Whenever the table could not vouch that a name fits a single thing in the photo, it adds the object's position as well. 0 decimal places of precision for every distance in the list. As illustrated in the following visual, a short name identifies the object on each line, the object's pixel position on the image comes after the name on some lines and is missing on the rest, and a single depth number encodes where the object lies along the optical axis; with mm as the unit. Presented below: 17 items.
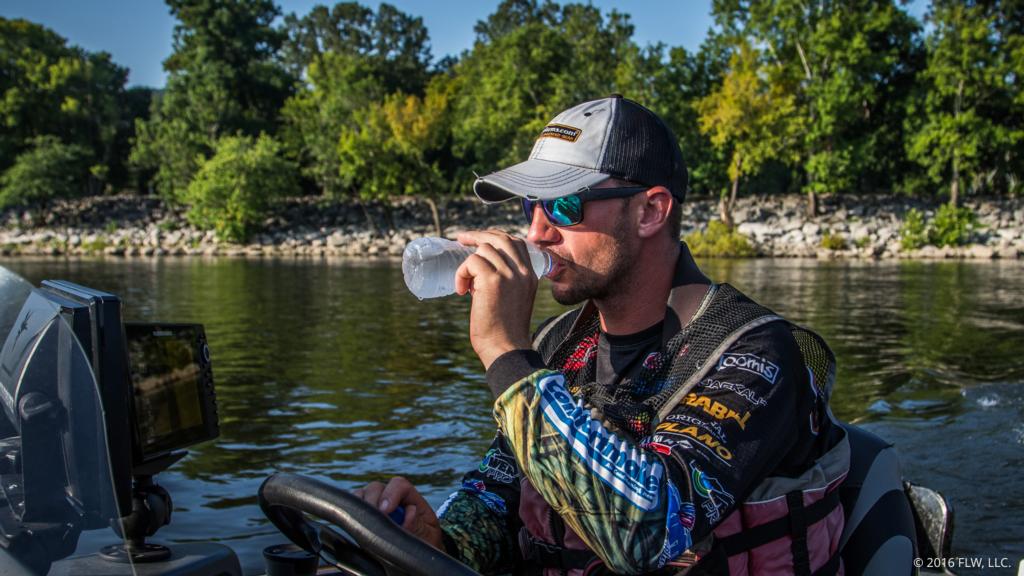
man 1827
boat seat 2426
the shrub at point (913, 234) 36438
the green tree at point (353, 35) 76188
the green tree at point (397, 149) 46938
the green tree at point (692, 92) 43094
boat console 1522
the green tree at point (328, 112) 50438
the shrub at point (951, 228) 36719
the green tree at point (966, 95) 40719
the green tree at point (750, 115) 41188
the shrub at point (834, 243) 37531
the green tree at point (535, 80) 44750
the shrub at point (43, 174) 52062
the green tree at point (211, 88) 53500
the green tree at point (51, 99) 56688
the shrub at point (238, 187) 47562
